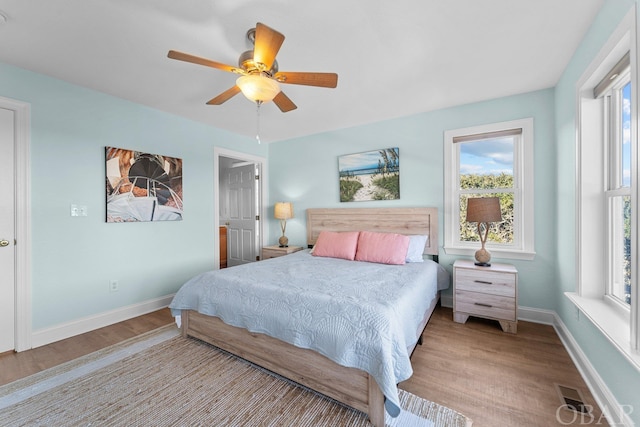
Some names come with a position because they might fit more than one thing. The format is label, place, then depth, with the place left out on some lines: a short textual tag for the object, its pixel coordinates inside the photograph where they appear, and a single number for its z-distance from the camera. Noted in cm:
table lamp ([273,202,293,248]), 411
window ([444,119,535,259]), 274
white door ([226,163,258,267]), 470
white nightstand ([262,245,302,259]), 390
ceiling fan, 148
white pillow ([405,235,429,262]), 291
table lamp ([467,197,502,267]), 254
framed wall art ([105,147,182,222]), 274
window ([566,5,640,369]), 160
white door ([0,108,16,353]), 213
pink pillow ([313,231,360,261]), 313
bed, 141
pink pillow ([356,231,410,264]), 284
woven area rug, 147
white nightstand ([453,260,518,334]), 244
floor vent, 152
